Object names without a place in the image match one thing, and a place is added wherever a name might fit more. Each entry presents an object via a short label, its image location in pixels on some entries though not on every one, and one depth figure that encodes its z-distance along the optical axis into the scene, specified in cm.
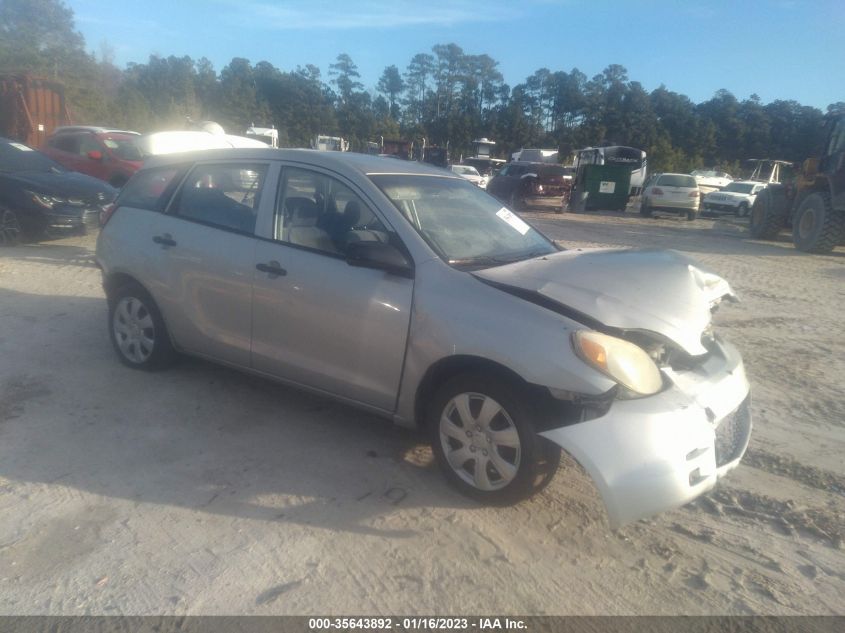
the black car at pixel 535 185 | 2120
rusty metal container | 1819
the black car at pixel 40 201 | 972
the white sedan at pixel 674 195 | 2248
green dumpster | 2461
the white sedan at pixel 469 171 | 2691
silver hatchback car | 295
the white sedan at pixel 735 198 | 2427
